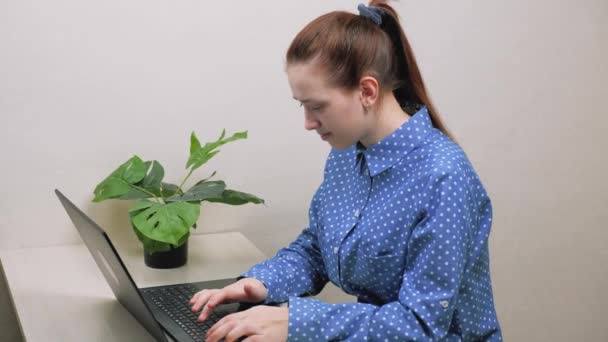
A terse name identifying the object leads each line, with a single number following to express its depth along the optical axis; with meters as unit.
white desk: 1.40
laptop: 1.22
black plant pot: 1.75
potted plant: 1.64
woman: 1.20
